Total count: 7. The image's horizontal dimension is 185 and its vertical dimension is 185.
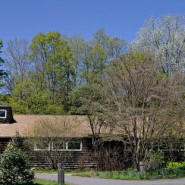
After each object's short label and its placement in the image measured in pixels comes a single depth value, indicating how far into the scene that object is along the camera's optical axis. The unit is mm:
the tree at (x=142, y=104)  25844
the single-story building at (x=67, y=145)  31188
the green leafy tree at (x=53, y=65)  54406
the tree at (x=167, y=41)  48219
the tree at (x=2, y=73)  53297
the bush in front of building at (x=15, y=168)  19422
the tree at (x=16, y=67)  56562
